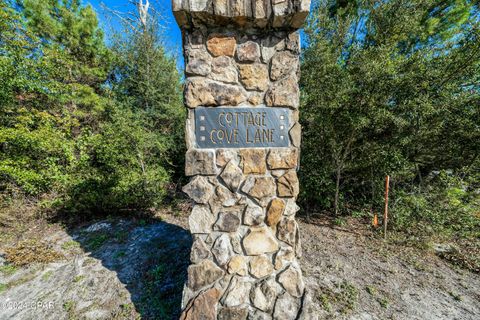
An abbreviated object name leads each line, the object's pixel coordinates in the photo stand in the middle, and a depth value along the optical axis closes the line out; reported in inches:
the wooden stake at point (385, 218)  128.7
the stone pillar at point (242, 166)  56.5
